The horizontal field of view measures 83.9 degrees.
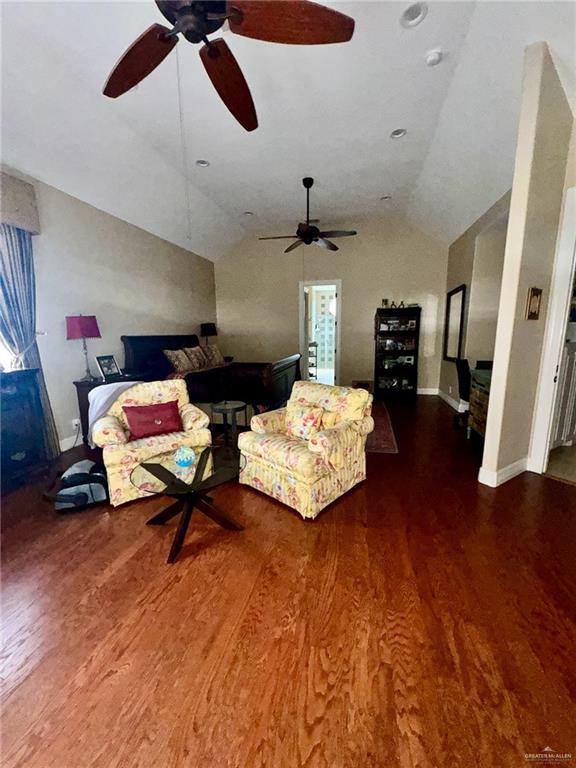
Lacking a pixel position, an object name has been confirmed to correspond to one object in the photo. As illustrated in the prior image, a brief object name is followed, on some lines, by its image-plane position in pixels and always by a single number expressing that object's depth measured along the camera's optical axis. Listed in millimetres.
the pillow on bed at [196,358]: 5504
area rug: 3695
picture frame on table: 4008
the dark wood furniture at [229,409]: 3600
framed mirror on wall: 5240
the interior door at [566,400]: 3070
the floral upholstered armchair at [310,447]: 2311
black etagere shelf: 6367
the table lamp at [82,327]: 3540
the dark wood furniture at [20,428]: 2854
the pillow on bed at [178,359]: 5207
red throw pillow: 2732
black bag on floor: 2471
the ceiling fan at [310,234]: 4309
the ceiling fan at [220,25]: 1395
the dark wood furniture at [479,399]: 3288
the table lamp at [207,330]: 6660
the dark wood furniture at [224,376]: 4273
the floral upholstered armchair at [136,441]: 2461
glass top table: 2061
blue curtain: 3035
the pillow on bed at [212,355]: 6064
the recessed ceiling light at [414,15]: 2159
